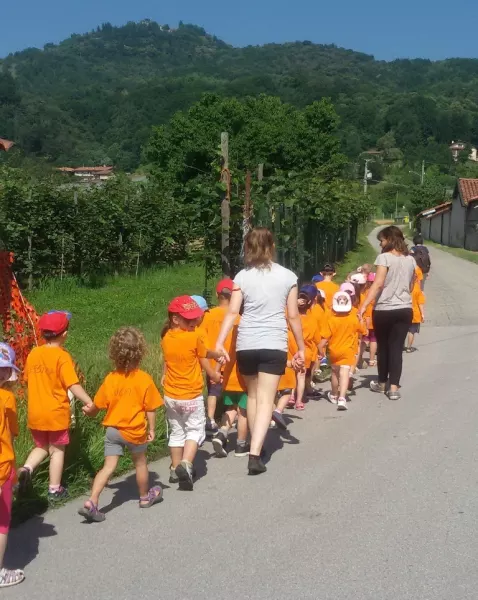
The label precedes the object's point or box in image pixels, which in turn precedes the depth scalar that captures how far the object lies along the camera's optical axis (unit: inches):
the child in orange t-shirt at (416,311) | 460.5
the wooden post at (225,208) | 372.5
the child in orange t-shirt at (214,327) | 273.6
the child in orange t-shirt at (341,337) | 327.3
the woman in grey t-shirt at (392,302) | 340.5
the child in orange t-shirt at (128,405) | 201.0
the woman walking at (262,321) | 237.0
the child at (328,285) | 381.2
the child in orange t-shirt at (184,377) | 227.5
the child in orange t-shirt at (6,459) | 159.6
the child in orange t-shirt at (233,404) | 254.9
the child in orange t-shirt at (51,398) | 201.9
